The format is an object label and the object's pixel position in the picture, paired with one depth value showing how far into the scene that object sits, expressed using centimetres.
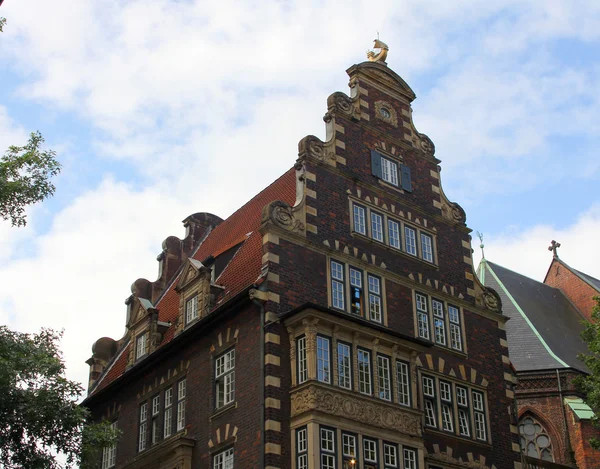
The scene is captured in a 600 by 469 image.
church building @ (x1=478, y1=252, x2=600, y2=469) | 4231
